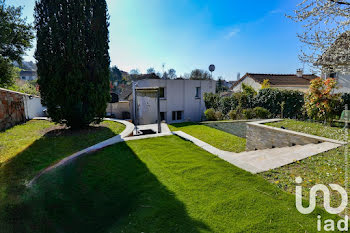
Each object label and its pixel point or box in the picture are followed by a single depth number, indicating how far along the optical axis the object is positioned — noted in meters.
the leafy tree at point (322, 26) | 4.34
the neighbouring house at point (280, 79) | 24.39
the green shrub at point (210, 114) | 17.31
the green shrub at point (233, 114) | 15.30
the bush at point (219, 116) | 17.05
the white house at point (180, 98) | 18.78
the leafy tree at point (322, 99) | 7.88
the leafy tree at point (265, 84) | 22.85
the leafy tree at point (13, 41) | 12.96
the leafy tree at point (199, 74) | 42.47
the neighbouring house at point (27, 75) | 66.44
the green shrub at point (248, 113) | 14.20
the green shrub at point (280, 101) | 11.73
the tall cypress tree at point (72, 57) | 6.82
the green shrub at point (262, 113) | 13.50
